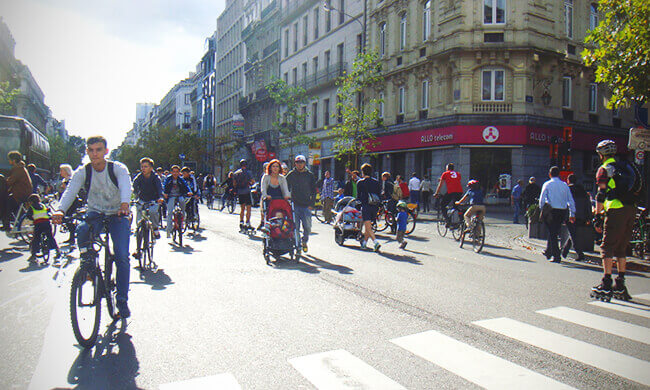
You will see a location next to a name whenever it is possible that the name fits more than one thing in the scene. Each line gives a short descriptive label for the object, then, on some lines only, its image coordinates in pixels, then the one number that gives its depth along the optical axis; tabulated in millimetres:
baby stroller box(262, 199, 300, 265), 9523
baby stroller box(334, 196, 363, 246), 12180
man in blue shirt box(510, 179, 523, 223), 20094
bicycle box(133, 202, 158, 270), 8648
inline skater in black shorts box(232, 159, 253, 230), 15164
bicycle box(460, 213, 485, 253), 11750
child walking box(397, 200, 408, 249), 12109
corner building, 25578
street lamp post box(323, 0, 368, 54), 32628
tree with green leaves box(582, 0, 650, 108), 10430
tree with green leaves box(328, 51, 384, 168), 28359
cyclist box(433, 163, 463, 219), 14281
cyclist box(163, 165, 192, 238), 12039
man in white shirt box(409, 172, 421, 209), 23375
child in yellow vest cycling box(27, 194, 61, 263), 9727
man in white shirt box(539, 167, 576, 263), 10656
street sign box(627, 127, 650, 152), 11289
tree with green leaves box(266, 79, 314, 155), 34512
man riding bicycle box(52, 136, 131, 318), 5195
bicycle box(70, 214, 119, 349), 4555
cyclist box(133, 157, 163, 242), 9438
